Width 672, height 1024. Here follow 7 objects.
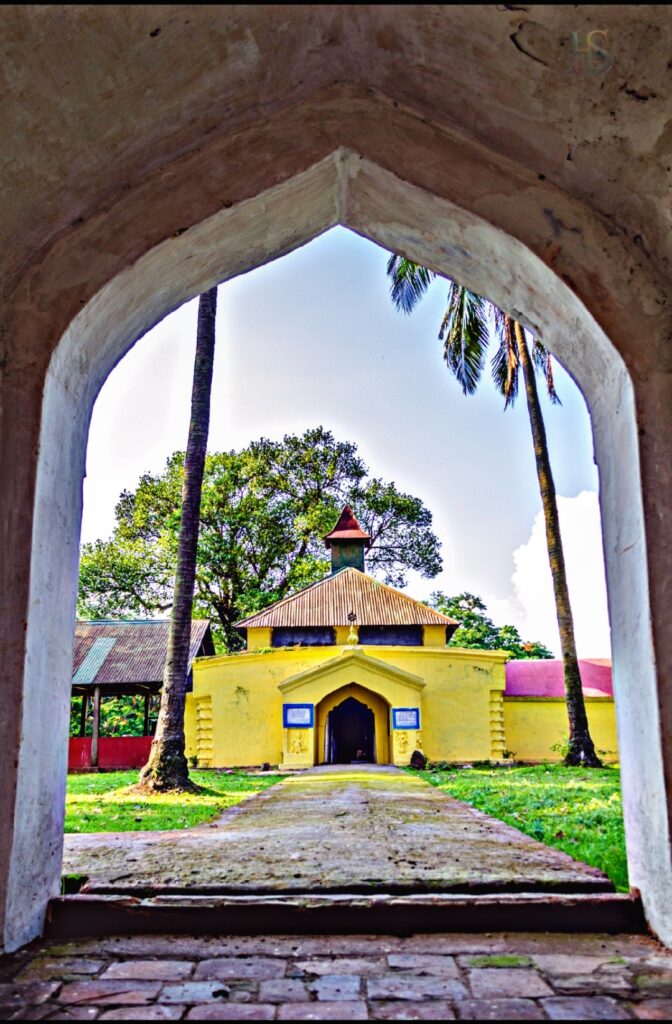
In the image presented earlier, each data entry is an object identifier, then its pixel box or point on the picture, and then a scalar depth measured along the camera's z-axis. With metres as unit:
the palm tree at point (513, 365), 15.92
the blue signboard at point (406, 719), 21.72
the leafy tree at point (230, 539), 30.39
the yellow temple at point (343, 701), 21.92
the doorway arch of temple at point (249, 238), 2.93
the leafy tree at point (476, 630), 35.81
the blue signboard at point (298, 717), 21.56
